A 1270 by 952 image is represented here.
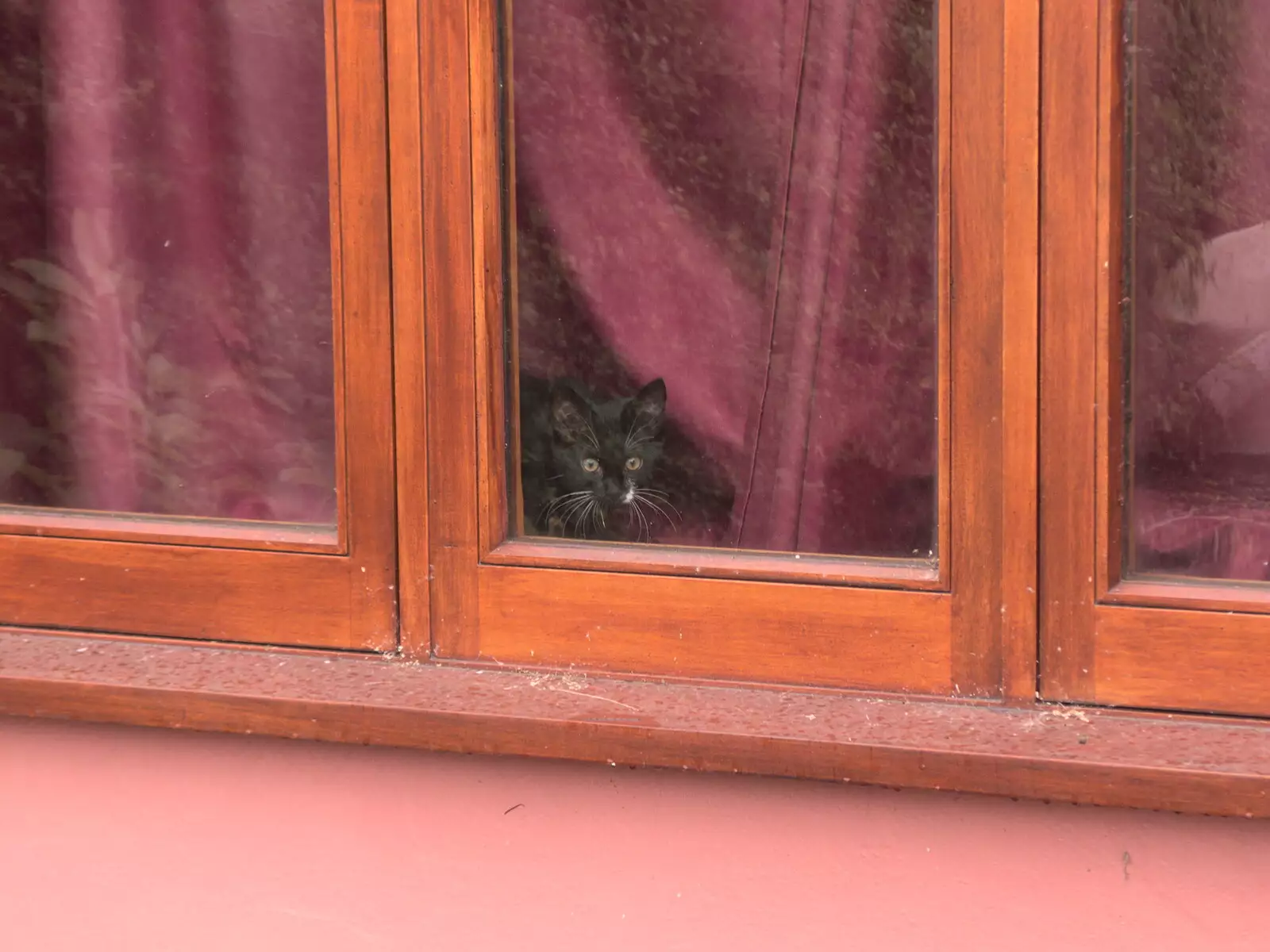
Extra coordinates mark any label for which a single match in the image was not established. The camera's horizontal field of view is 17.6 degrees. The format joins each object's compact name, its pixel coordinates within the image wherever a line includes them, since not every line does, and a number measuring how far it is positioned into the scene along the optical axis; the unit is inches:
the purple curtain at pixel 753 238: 127.7
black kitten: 131.3
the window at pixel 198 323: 129.9
